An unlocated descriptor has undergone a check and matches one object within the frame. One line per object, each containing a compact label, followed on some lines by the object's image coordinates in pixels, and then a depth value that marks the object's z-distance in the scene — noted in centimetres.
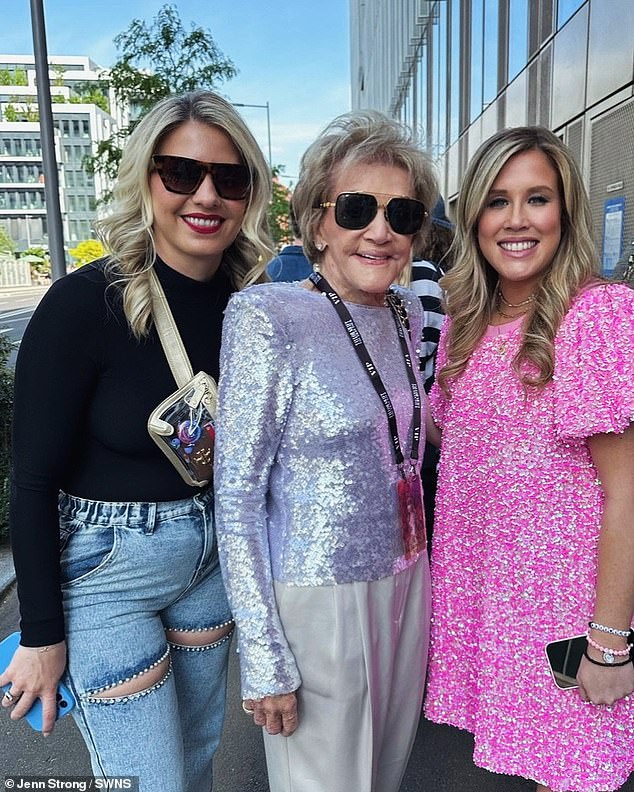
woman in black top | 149
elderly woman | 146
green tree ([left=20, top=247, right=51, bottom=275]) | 5612
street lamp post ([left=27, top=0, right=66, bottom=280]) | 518
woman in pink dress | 158
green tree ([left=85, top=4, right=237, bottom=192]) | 771
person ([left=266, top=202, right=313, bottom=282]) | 373
